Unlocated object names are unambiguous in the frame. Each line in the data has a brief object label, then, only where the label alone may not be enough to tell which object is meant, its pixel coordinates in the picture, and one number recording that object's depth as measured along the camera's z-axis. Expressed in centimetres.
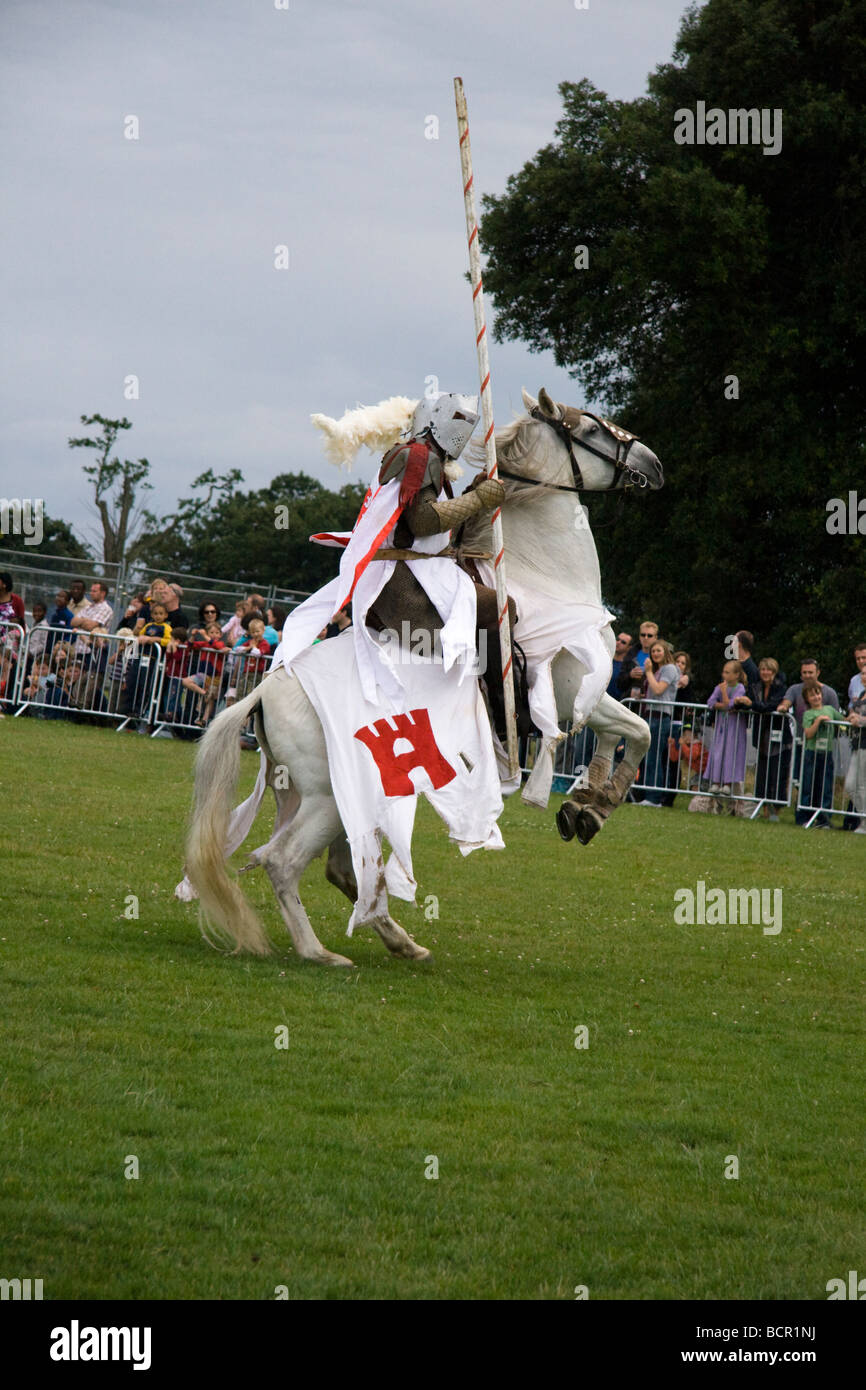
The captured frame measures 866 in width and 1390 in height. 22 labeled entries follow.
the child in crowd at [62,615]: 2389
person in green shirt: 1866
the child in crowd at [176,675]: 2234
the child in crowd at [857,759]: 1834
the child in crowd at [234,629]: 2331
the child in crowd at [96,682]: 2294
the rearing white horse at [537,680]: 839
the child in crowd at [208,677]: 2216
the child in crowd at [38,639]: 2280
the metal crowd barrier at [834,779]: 1850
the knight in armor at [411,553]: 839
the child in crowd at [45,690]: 2308
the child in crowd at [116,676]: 2280
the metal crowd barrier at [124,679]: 2220
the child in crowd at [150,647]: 2234
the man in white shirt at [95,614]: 2330
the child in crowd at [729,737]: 1939
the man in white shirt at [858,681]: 1888
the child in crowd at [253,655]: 2202
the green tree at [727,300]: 2842
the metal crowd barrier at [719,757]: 1920
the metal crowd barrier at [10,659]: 2266
